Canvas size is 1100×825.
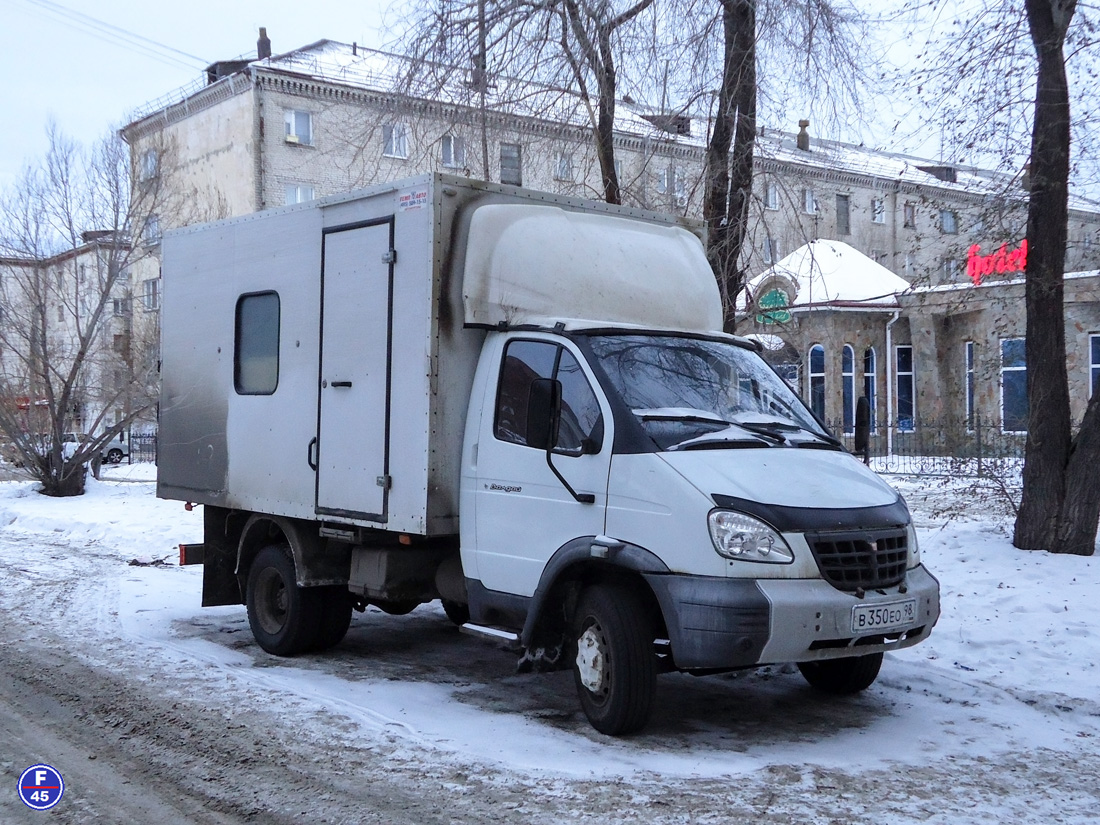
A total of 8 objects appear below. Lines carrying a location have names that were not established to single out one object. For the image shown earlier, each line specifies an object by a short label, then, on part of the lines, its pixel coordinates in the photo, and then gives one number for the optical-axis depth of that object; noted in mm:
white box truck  5820
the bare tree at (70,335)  20922
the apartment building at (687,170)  11344
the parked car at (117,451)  44281
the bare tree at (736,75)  11820
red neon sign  11008
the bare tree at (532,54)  12344
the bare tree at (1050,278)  9914
